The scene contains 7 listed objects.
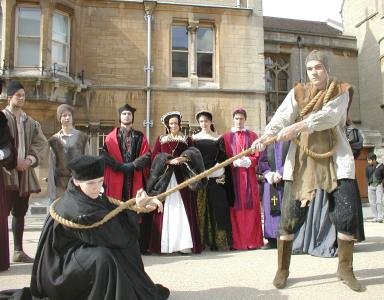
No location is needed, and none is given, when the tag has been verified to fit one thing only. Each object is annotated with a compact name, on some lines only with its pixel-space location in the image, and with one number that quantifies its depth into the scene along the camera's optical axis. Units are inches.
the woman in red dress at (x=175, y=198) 223.8
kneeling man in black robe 108.5
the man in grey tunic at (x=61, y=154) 217.2
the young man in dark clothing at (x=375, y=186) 424.8
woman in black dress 239.8
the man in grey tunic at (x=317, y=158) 143.2
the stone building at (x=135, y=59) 534.3
